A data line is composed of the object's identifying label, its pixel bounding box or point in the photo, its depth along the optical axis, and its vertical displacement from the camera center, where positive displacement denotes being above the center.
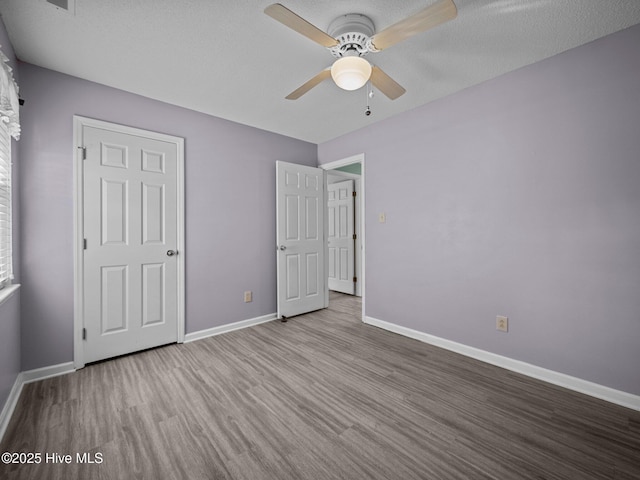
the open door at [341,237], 5.17 +0.04
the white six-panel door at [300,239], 3.65 +0.00
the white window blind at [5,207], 1.73 +0.21
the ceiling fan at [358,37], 1.36 +1.13
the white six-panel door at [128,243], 2.41 -0.03
